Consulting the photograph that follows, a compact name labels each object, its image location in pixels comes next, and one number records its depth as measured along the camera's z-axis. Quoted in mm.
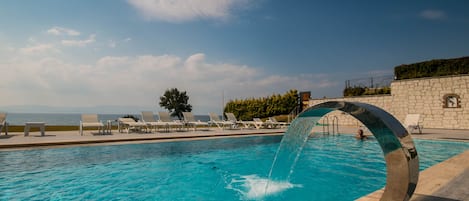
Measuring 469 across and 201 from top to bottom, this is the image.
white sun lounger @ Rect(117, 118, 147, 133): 12484
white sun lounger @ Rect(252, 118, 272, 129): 17150
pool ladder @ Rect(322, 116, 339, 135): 14325
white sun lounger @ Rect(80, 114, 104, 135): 11148
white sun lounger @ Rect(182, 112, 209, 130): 14781
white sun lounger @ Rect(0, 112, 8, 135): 10286
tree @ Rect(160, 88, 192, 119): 28266
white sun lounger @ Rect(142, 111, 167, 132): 13122
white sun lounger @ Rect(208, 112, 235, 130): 16125
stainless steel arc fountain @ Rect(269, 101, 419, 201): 2322
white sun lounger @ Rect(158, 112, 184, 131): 13938
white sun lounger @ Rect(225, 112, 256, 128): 17805
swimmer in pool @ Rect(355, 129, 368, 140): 11609
